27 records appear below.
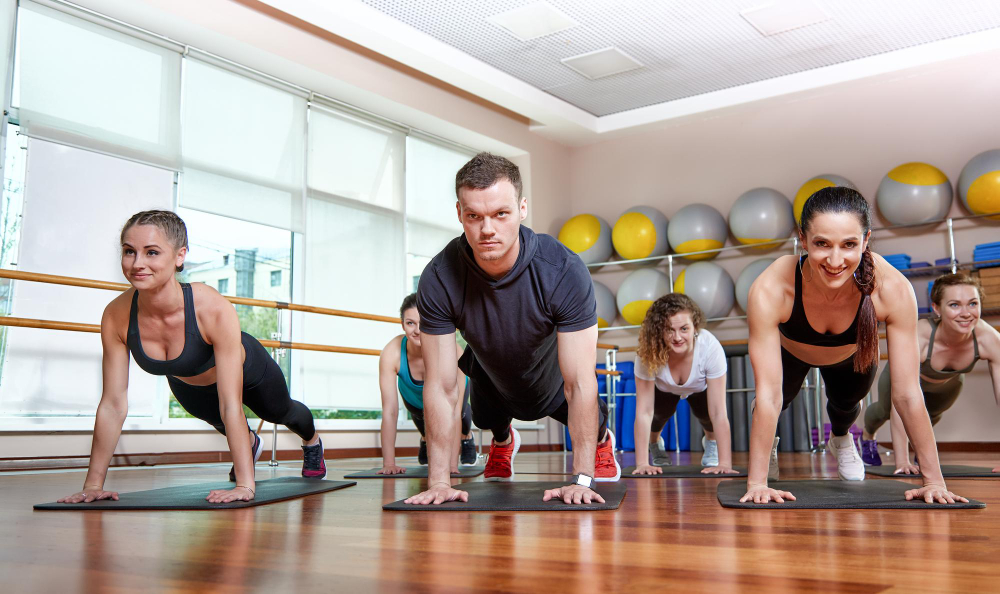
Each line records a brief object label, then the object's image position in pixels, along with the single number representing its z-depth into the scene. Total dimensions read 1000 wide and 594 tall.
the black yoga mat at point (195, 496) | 2.05
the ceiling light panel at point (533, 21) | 5.37
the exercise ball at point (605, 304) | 6.88
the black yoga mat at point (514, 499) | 1.93
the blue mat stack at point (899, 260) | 5.51
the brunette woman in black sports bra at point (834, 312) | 1.94
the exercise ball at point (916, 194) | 5.53
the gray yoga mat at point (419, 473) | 3.38
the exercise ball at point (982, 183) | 5.29
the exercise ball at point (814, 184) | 5.77
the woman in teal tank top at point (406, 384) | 3.60
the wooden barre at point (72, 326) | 3.50
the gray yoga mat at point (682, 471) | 3.34
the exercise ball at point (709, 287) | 6.20
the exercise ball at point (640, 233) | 6.67
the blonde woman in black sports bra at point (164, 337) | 2.18
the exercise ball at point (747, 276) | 6.03
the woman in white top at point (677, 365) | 3.57
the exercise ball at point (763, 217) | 6.15
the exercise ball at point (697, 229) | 6.47
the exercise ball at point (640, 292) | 6.38
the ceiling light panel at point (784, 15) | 5.34
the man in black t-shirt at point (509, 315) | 2.03
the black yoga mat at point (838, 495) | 1.86
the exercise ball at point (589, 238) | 6.95
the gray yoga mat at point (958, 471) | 2.99
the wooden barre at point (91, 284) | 3.52
